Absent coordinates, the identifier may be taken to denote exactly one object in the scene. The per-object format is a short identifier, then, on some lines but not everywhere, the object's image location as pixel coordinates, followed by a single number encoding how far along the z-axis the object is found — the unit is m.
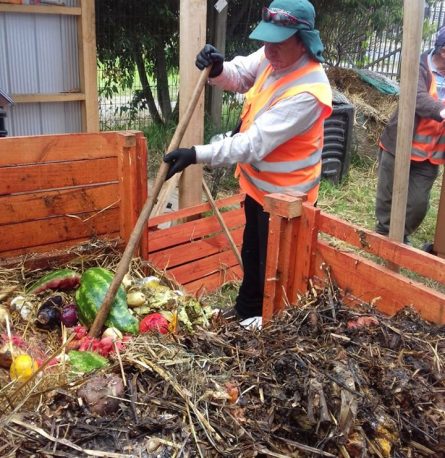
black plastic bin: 8.31
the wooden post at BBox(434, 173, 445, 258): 5.24
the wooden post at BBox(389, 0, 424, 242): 2.34
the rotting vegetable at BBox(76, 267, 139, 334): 2.92
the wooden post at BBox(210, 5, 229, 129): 8.14
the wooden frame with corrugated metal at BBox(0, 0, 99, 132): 4.62
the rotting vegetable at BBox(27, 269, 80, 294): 3.12
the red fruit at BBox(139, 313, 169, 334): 2.81
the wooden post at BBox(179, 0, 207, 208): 4.38
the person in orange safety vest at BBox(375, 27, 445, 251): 4.91
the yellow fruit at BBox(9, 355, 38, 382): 2.32
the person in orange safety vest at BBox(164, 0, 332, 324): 3.20
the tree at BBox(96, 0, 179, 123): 7.81
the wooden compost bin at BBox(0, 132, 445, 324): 2.58
